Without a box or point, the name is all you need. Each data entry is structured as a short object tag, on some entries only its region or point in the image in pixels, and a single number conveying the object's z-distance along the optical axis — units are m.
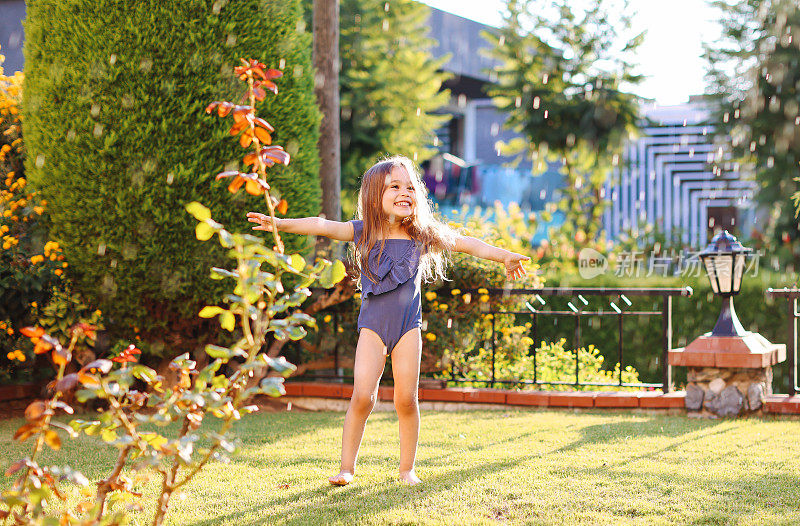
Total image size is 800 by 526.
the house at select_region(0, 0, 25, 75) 12.14
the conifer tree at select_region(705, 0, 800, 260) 10.93
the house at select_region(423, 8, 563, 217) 19.34
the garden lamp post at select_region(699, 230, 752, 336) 5.48
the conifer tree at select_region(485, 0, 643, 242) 13.02
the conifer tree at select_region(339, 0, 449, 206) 11.30
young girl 3.25
